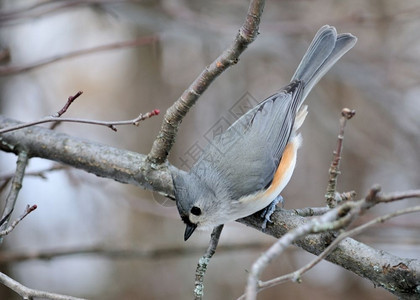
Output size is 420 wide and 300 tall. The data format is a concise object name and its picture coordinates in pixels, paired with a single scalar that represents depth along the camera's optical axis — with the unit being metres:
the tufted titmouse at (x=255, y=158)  4.03
